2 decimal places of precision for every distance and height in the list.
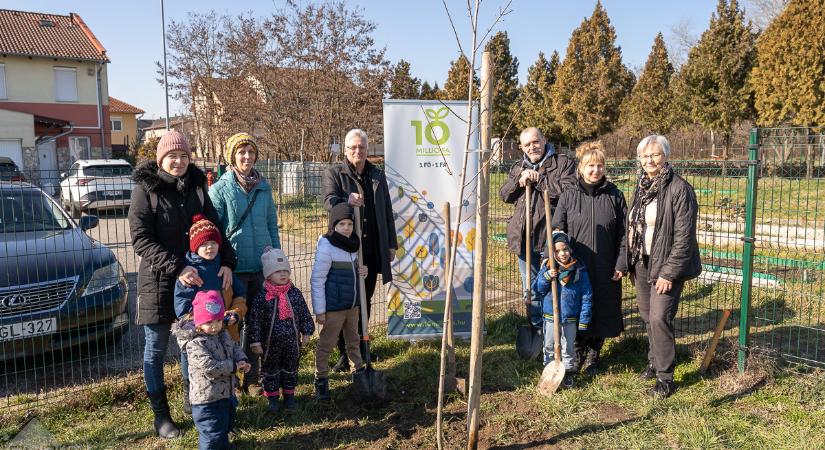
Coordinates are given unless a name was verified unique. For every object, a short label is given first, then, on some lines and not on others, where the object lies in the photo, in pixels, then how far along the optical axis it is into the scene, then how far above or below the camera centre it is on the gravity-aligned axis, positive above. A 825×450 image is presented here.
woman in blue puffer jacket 4.00 -0.15
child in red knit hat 3.44 -0.50
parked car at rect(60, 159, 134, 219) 4.21 -0.03
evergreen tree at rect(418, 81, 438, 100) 39.89 +6.53
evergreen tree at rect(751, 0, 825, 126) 18.30 +3.66
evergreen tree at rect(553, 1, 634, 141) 29.83 +5.24
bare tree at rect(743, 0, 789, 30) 29.25 +9.04
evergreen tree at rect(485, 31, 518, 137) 32.43 +5.54
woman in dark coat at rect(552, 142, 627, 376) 4.39 -0.42
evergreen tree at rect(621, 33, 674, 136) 28.42 +4.02
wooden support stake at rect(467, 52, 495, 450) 3.06 -0.47
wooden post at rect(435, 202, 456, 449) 3.23 -1.04
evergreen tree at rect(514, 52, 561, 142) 32.44 +4.80
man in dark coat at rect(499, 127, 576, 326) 4.64 -0.01
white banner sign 5.11 -0.23
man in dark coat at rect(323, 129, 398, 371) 4.40 -0.12
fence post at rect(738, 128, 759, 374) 4.21 -0.51
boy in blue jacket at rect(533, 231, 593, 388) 4.31 -0.89
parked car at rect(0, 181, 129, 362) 4.11 -0.77
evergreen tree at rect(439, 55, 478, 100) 33.64 +6.29
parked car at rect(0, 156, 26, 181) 3.87 +0.09
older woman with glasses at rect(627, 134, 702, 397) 3.89 -0.47
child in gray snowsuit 3.17 -1.02
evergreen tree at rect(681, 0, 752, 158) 22.61 +4.29
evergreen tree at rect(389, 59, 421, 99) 30.62 +5.75
